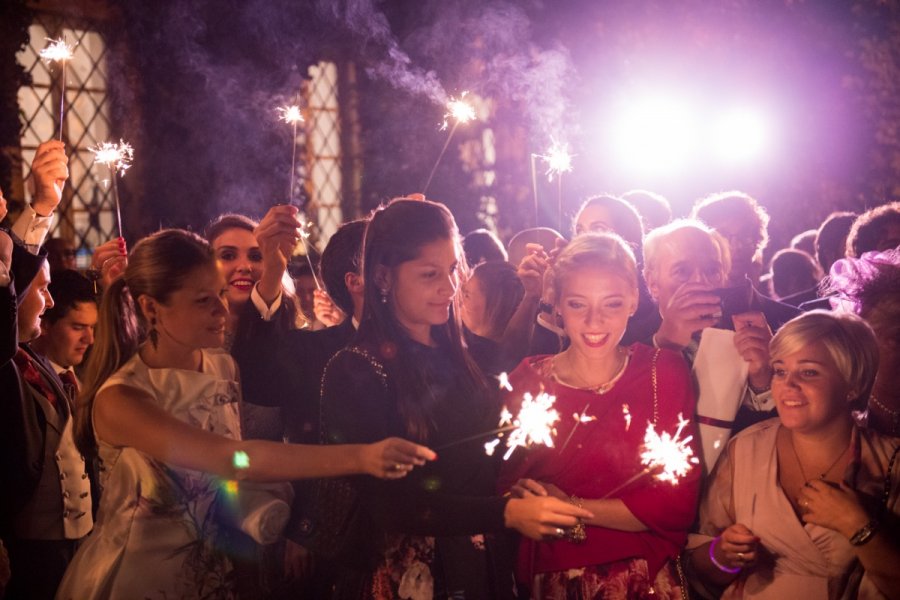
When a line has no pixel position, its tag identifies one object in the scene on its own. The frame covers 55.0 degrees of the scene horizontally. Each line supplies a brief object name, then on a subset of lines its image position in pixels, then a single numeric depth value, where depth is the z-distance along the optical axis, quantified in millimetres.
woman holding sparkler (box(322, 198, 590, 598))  2508
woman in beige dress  2666
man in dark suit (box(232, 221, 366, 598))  3215
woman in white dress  2521
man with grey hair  2934
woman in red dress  2656
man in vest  3363
